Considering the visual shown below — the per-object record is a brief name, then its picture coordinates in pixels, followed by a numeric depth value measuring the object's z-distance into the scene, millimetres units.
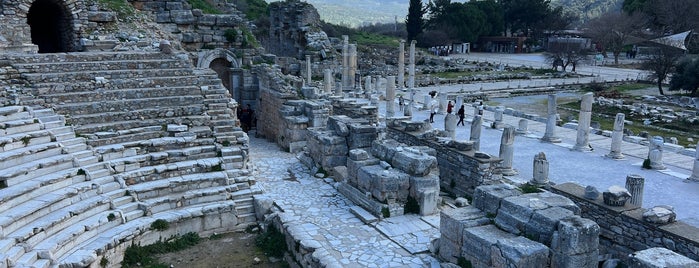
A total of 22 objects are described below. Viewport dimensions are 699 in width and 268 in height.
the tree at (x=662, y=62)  35094
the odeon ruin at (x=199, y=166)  8469
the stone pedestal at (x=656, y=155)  15719
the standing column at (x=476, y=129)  16453
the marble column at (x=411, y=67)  33516
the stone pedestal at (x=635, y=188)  9992
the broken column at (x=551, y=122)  19172
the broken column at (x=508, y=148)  14859
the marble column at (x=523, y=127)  20688
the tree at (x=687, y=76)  31766
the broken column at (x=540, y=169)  12742
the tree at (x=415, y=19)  64925
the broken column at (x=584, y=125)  17734
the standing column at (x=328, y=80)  28078
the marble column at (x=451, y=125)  18047
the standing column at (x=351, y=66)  29453
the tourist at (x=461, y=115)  22219
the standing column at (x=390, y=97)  24016
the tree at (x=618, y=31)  57031
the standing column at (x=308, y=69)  31278
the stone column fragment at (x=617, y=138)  16844
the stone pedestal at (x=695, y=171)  14586
